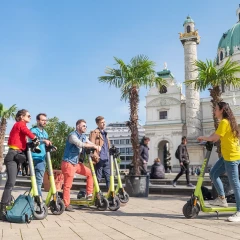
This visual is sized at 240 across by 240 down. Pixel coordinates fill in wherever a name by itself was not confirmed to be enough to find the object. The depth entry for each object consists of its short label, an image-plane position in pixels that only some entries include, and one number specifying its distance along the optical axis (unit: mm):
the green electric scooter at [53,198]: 5047
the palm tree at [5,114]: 23820
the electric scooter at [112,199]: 5758
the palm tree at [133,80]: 10180
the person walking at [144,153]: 10359
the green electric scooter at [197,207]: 4695
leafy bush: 13747
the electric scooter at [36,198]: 4583
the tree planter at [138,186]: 8977
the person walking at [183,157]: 11570
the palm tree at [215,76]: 8547
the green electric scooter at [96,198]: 5578
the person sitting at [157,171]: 14211
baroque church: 42219
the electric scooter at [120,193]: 6512
